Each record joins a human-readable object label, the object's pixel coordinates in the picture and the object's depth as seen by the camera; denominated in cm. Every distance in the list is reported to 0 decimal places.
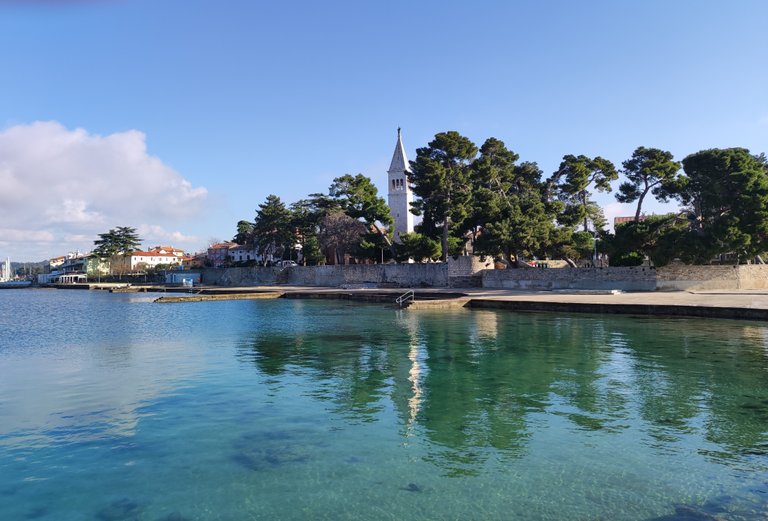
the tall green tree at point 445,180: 4669
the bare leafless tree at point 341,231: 5859
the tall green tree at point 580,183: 4178
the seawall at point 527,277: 3419
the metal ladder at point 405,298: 3566
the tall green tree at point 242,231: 8659
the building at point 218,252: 11356
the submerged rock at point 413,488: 673
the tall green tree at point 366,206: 5569
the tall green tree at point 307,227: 6731
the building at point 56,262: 17570
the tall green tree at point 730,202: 3116
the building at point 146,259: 9981
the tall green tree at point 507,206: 4081
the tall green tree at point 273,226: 7112
